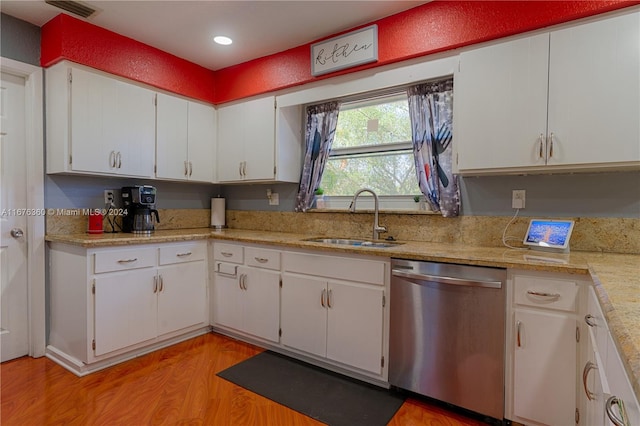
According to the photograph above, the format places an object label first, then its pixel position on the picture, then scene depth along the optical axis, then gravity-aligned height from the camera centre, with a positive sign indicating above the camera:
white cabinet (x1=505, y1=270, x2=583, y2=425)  1.61 -0.68
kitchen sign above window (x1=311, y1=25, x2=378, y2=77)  2.53 +1.17
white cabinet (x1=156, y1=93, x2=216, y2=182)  3.11 +0.60
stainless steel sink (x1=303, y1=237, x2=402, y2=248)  2.58 -0.30
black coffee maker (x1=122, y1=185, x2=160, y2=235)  2.92 -0.05
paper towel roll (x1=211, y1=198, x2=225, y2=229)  3.67 -0.10
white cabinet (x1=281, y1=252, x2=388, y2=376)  2.18 -0.71
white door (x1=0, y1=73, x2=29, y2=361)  2.53 -0.16
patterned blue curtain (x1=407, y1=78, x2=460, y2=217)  2.48 +0.46
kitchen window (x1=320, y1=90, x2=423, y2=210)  2.84 +0.43
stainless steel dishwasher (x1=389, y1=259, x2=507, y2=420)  1.79 -0.70
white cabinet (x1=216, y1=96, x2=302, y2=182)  3.15 +0.58
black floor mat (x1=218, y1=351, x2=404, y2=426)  1.93 -1.16
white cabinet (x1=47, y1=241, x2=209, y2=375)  2.34 -0.73
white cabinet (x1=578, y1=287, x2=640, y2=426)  0.76 -0.48
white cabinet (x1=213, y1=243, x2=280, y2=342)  2.66 -0.71
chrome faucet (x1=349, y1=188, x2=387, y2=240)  2.67 -0.13
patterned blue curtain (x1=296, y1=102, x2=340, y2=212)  3.12 +0.54
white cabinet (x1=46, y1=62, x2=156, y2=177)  2.51 +0.61
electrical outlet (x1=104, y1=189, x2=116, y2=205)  3.00 +0.05
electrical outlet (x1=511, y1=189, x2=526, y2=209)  2.24 +0.05
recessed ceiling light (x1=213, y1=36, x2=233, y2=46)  2.85 +1.36
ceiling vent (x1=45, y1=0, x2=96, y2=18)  2.31 +1.33
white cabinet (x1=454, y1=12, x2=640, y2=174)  1.75 +0.58
